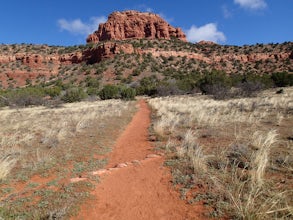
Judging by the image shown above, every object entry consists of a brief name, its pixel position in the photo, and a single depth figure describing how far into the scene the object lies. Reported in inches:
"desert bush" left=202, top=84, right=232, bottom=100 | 944.6
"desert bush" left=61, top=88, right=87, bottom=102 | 1347.2
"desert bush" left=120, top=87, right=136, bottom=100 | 1311.5
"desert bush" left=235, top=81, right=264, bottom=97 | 981.9
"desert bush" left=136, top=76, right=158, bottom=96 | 1574.2
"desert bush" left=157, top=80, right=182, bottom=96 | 1412.4
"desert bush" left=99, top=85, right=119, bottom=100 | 1427.2
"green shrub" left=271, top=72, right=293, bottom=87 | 1341.0
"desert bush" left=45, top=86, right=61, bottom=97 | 1555.1
